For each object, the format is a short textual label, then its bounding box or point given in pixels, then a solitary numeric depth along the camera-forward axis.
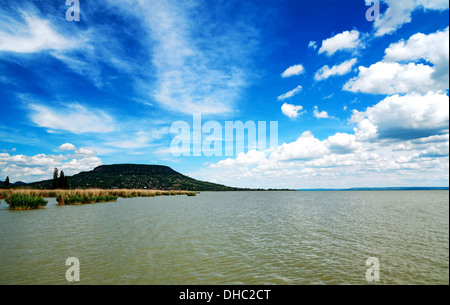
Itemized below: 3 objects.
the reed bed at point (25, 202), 36.88
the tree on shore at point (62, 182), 105.06
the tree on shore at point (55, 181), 106.22
